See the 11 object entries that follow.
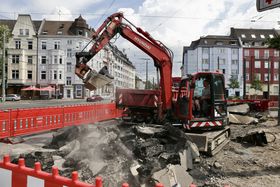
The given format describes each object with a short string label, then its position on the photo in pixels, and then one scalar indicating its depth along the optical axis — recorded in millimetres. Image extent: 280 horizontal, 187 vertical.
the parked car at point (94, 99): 34696
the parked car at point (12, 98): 34596
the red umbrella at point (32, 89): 40575
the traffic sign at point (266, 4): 3740
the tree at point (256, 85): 42168
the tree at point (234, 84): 44492
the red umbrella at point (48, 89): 41547
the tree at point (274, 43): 11748
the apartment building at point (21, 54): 42414
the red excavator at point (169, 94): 6992
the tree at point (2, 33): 31461
